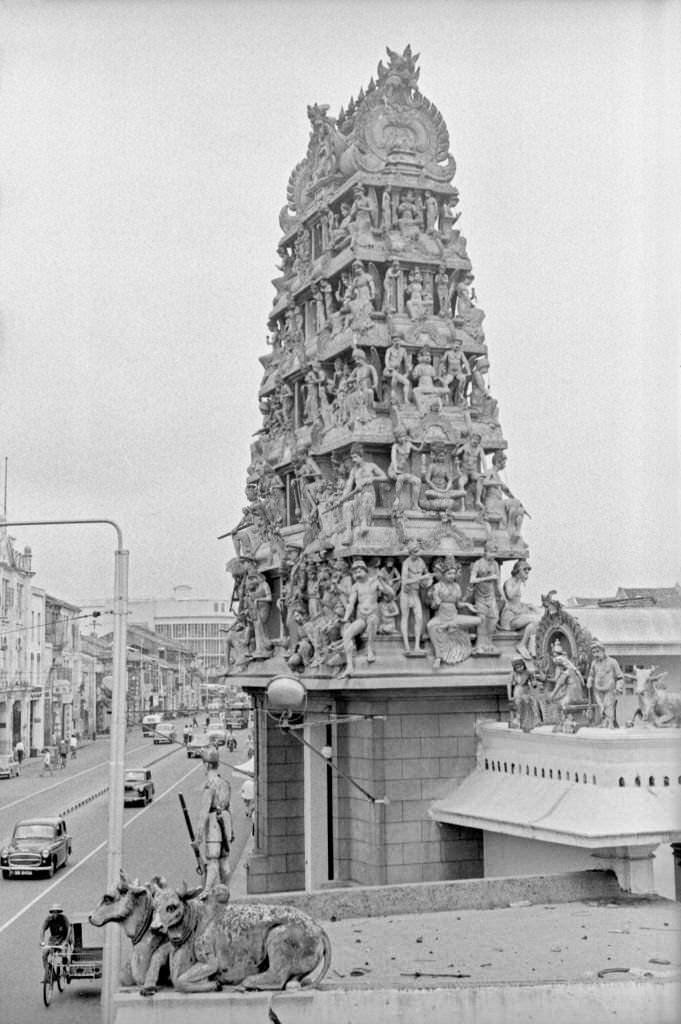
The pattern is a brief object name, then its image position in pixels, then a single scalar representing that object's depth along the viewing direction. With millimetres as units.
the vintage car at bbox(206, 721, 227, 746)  79162
